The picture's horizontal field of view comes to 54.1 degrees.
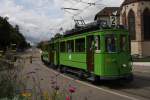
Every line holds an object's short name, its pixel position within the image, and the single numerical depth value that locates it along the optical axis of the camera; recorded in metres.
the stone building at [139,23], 25.36
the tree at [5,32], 32.03
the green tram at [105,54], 7.10
